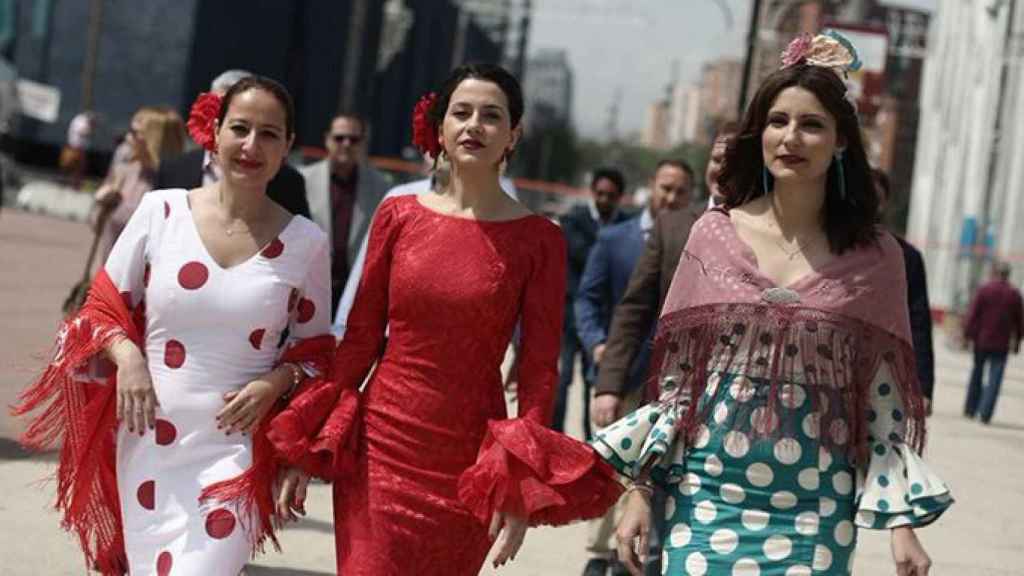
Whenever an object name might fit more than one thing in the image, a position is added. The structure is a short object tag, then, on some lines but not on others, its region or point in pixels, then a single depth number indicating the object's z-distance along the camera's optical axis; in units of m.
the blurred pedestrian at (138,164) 9.92
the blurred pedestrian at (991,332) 21.48
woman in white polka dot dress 5.44
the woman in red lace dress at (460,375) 5.20
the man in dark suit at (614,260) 9.38
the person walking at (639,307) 7.08
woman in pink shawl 4.66
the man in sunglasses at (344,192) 9.89
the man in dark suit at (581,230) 12.38
